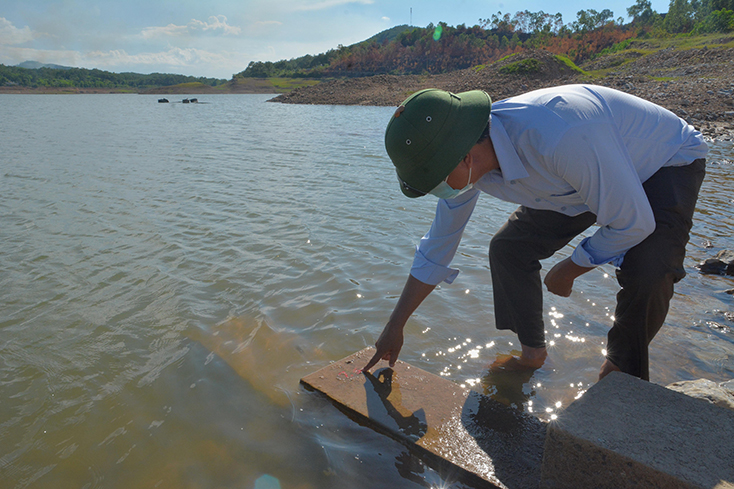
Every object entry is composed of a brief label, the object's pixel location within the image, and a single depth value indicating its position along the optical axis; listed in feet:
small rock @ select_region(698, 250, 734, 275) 12.92
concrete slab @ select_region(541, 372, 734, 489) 4.37
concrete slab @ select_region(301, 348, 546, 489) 6.02
